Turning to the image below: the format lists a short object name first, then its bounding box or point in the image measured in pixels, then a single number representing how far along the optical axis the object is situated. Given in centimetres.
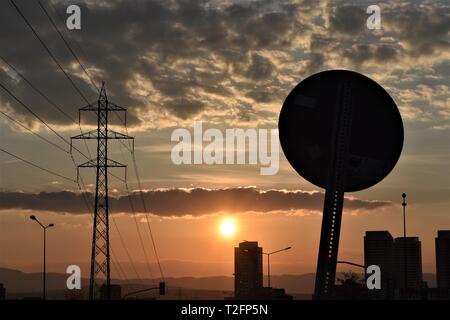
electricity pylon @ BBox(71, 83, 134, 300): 6677
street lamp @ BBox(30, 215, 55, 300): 8502
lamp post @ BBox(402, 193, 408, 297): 9543
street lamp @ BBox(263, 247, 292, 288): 11630
